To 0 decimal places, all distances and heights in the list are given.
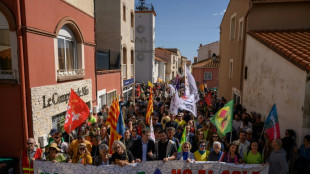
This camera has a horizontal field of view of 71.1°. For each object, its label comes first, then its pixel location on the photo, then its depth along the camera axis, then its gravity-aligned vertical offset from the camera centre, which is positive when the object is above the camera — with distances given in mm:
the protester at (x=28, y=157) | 4867 -1932
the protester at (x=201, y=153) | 5027 -1915
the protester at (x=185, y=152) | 4859 -1820
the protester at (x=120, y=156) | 4500 -1804
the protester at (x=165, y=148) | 5176 -1841
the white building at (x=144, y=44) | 32219 +4170
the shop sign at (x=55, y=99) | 7022 -963
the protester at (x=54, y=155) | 4812 -1876
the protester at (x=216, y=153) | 4850 -1862
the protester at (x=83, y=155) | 4746 -1856
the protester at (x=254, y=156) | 4869 -1930
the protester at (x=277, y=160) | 4820 -1980
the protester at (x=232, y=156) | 4844 -1916
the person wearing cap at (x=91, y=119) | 8438 -1883
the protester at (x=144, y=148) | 5176 -1854
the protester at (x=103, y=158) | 4566 -1859
